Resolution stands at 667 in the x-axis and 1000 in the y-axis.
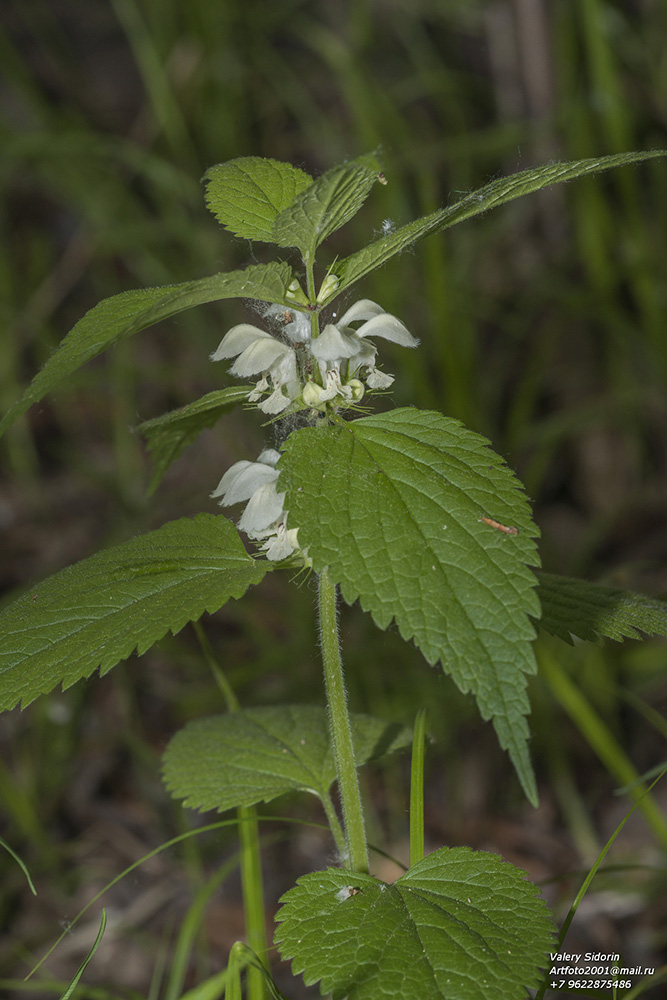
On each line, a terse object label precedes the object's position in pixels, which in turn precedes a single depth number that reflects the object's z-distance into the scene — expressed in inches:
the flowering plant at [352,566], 26.9
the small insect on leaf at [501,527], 27.0
